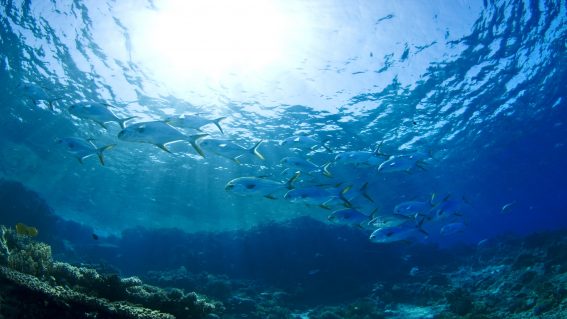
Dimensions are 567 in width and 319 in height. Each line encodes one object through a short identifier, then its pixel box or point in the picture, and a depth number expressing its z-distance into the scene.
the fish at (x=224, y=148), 8.30
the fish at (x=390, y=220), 8.66
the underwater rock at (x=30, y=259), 5.62
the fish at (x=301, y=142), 10.14
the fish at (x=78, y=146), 8.35
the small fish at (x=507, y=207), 16.07
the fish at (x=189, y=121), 7.84
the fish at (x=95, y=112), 7.56
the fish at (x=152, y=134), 6.08
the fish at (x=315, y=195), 8.20
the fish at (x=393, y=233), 8.60
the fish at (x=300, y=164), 9.73
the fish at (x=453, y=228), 13.54
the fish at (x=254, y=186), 7.30
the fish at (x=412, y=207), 9.39
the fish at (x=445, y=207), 10.17
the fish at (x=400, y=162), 9.23
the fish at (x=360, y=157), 9.48
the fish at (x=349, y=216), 8.88
